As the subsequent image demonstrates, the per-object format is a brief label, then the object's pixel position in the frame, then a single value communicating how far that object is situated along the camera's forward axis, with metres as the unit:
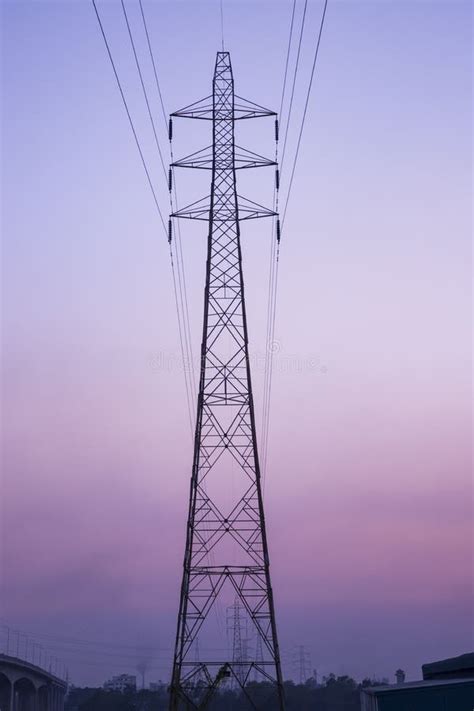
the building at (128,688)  153.50
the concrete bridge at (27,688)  83.85
